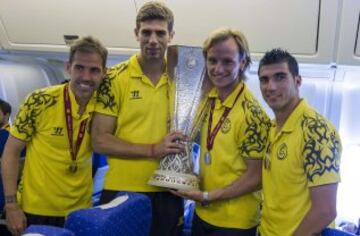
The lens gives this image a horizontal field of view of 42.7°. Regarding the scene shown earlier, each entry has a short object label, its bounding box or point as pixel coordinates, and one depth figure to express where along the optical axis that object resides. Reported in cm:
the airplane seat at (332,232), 156
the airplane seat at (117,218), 118
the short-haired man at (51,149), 199
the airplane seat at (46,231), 105
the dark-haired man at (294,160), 152
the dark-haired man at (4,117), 258
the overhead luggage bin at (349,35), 214
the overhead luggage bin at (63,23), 261
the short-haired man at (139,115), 187
